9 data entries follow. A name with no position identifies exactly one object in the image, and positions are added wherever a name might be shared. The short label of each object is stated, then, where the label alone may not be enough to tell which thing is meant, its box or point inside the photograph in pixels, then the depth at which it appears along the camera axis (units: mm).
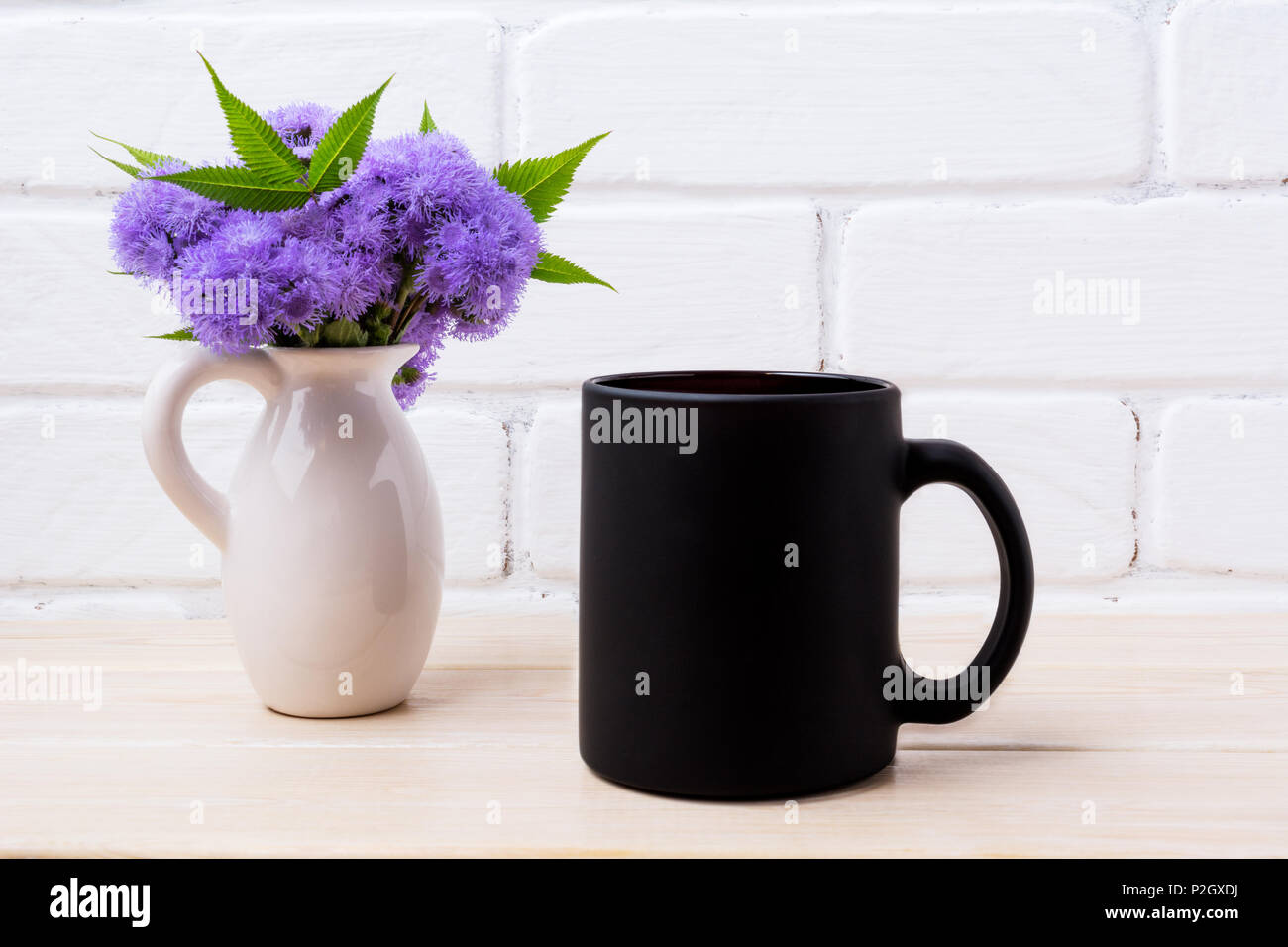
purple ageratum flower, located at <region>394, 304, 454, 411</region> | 668
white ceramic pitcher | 635
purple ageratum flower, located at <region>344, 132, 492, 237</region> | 603
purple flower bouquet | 585
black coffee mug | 515
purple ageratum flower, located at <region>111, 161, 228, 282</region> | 611
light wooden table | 502
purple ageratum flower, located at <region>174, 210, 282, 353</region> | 579
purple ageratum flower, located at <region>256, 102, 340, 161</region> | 649
